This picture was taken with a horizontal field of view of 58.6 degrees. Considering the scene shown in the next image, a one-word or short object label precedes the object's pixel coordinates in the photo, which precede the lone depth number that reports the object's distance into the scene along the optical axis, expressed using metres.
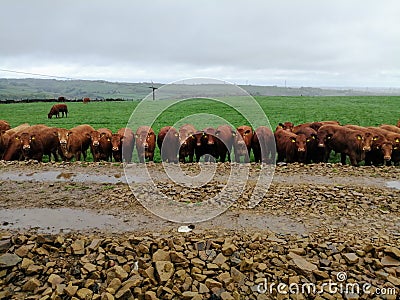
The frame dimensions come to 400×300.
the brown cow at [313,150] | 12.06
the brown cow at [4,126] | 17.72
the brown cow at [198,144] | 11.83
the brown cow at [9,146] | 12.18
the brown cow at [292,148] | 11.55
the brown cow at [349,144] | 11.60
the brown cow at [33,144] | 12.11
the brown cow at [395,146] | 11.54
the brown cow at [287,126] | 15.26
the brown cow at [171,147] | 12.00
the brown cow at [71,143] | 12.32
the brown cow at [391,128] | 14.18
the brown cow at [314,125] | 14.39
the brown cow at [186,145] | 11.91
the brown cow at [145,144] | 12.00
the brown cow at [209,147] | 11.94
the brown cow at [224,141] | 12.09
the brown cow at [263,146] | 12.25
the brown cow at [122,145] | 12.08
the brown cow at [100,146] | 12.34
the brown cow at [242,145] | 11.84
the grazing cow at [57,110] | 31.14
